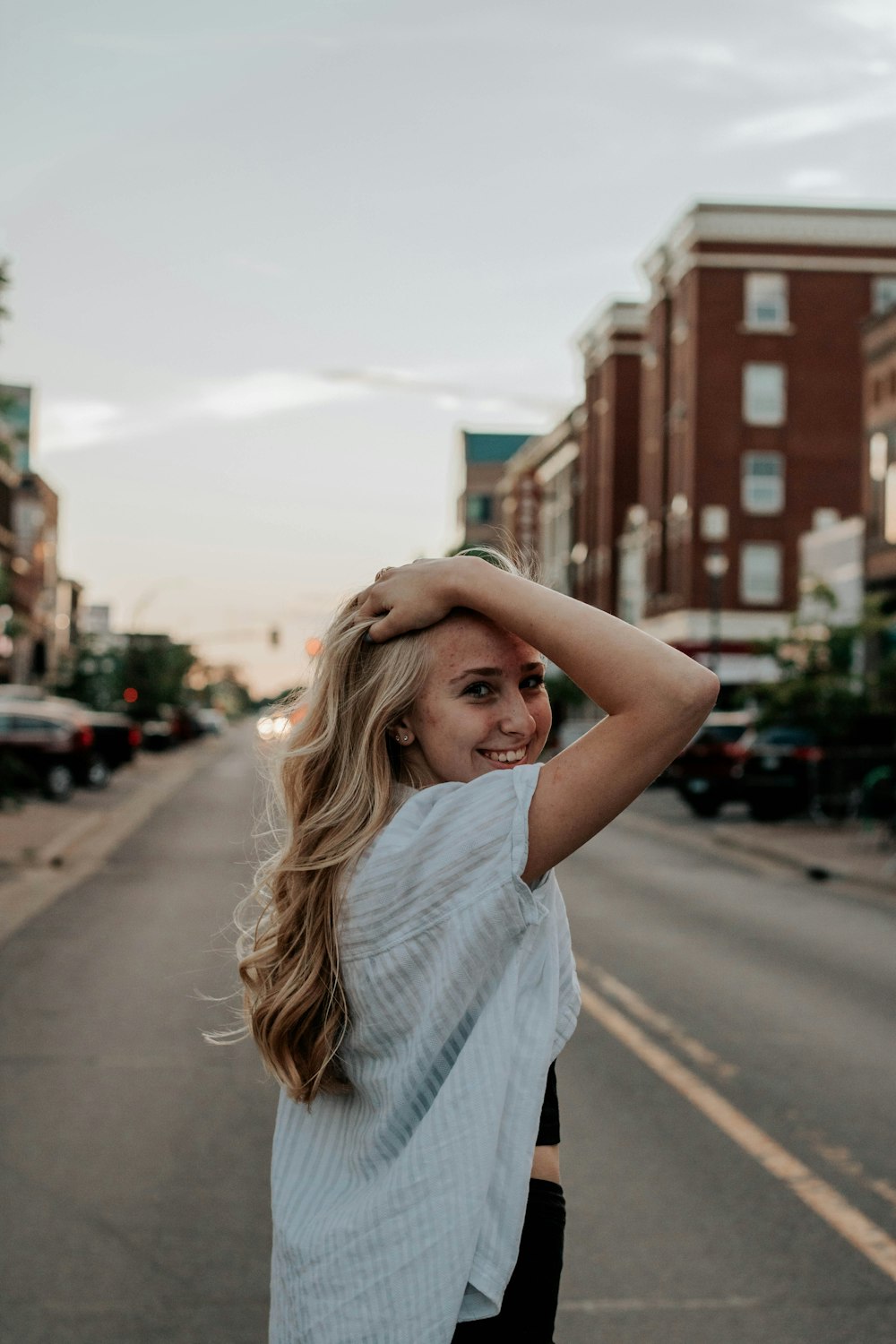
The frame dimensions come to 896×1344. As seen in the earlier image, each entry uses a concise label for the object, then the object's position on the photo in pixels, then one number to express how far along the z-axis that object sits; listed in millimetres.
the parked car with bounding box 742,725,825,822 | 27375
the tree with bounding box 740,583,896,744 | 27891
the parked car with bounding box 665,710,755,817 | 29719
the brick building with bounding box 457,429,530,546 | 118125
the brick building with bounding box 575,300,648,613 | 69750
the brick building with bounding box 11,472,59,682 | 81062
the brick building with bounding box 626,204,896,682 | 57750
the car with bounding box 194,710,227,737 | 97075
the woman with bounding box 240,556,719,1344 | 2078
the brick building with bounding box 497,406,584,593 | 78625
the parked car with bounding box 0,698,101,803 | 31594
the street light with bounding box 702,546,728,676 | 43719
